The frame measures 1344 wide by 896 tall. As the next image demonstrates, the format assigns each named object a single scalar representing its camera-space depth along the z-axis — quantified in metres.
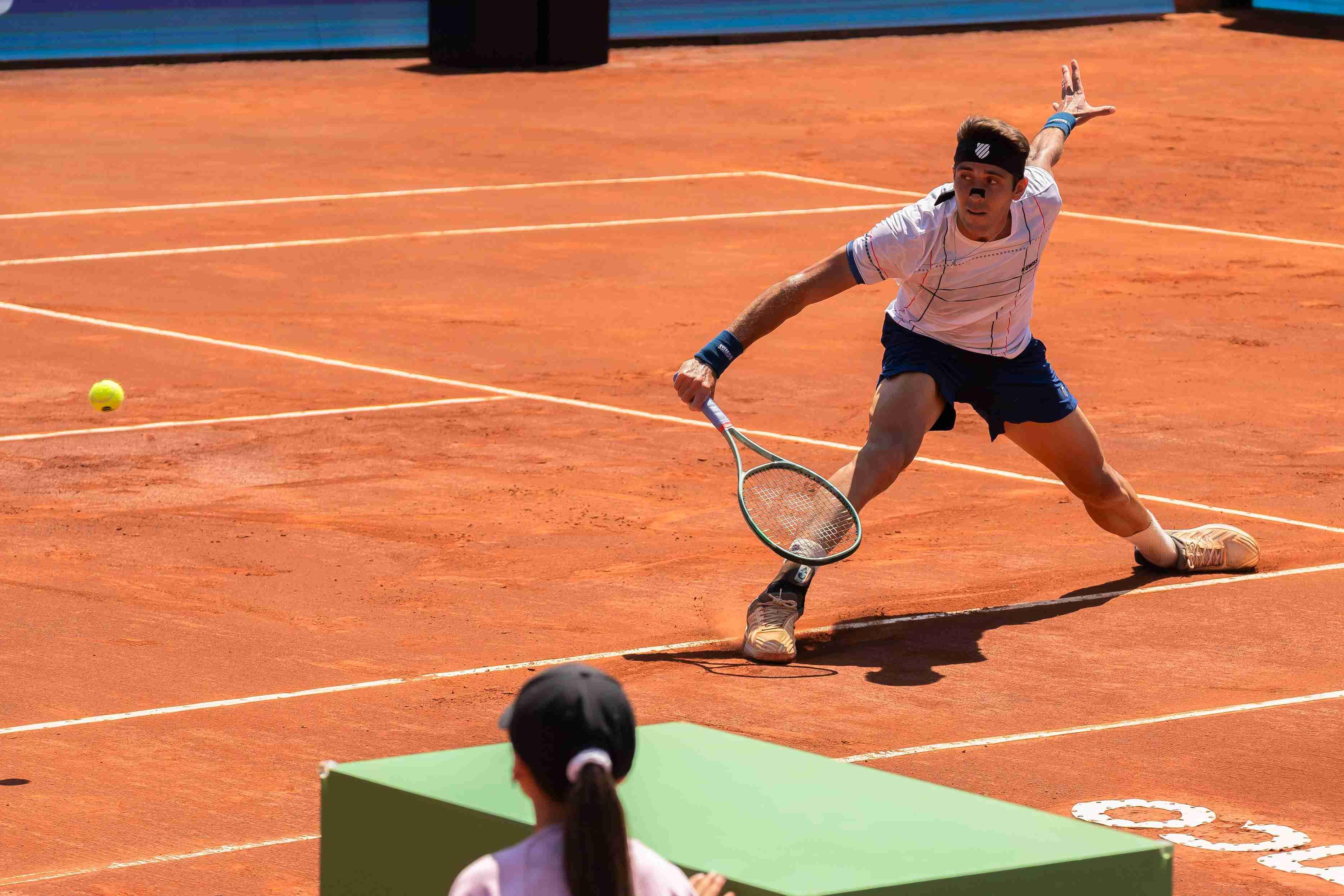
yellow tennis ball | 23.41
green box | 7.84
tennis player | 16.16
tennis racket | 15.92
